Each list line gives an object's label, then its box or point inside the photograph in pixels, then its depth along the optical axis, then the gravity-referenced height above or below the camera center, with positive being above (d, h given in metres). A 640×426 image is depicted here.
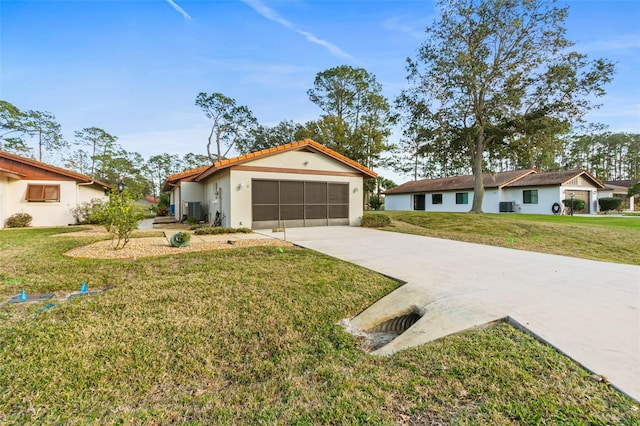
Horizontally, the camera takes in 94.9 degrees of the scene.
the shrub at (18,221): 13.19 -0.43
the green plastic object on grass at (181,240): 7.83 -0.77
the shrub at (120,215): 7.19 -0.09
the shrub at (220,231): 10.97 -0.74
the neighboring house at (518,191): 23.47 +1.73
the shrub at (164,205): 26.08 +0.64
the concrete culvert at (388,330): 3.22 -1.43
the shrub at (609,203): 25.94 +0.71
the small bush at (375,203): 32.28 +0.89
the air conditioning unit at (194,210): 16.94 +0.07
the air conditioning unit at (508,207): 25.08 +0.35
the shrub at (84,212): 15.23 -0.04
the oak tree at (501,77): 18.03 +8.73
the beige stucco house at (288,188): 12.15 +1.05
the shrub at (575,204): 22.96 +0.55
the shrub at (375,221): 13.88 -0.47
